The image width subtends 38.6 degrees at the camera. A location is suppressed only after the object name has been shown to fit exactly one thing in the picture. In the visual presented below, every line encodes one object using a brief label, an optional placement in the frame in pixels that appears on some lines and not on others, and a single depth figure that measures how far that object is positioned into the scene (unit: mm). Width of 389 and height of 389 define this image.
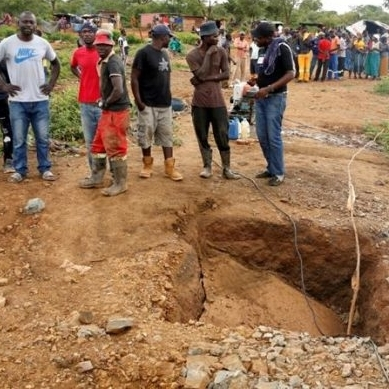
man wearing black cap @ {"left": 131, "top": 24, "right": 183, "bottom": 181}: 5129
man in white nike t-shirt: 5133
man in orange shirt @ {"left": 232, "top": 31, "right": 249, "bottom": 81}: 13812
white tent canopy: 26516
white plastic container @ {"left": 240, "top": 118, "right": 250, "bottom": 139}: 7988
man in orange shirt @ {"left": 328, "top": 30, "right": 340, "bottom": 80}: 16094
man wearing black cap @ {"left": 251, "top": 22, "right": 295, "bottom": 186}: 5160
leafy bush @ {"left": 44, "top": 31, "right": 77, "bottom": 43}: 27962
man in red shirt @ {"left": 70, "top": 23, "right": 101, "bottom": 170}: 5129
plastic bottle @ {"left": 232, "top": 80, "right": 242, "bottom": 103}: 8656
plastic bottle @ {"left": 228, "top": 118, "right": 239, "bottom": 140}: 7965
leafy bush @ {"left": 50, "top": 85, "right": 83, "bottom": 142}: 7488
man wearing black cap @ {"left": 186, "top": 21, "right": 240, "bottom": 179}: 5270
